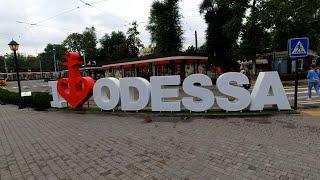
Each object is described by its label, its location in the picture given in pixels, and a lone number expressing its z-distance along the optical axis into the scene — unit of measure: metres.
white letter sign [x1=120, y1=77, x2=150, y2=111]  8.03
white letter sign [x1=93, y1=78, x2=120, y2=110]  8.46
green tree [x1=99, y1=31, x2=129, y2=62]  51.88
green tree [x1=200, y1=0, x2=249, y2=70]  25.63
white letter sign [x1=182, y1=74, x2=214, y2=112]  7.44
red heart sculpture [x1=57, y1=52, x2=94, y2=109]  9.42
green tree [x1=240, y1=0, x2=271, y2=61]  19.74
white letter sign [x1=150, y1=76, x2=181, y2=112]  7.74
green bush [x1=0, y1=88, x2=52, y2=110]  10.93
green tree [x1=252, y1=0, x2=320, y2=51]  17.99
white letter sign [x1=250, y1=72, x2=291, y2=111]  7.13
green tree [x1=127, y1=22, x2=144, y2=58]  42.06
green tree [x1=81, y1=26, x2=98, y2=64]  54.49
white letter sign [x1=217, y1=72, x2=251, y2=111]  7.24
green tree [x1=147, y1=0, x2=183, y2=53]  29.61
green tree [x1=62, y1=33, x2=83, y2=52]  56.16
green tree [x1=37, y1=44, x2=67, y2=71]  88.30
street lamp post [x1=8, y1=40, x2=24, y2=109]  11.89
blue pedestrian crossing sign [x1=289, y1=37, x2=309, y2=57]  7.14
